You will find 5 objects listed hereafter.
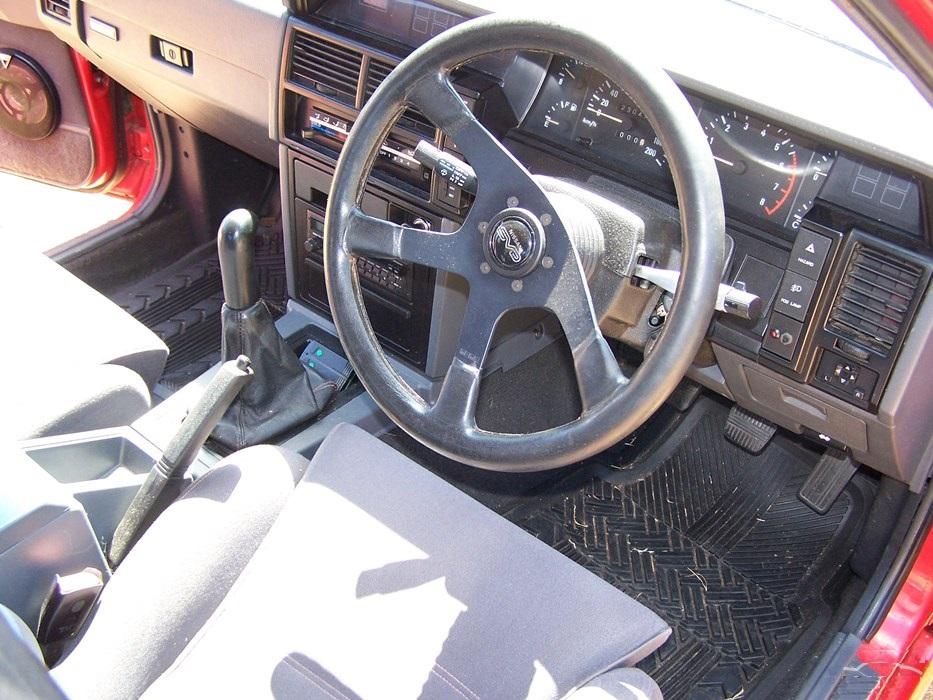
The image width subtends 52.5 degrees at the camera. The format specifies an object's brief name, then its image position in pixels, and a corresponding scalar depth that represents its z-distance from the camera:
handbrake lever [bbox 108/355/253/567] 1.43
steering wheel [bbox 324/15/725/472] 1.13
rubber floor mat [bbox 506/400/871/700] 1.93
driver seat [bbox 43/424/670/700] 1.16
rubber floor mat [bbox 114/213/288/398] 2.57
